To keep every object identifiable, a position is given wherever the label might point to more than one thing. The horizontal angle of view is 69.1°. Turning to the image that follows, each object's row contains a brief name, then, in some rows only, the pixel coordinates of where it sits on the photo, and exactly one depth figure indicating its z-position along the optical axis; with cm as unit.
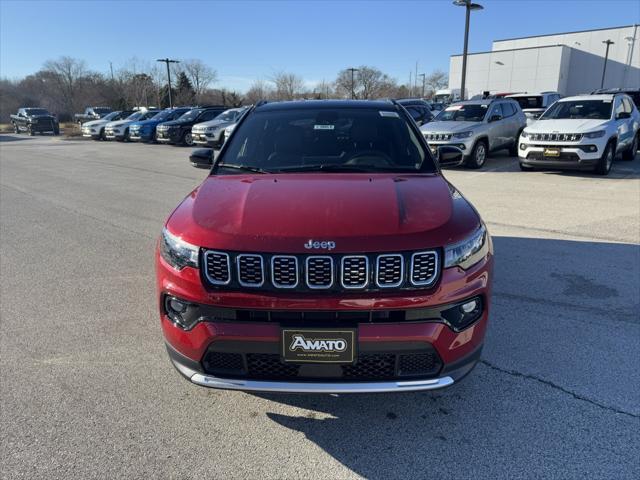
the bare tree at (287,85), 6931
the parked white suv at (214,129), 1986
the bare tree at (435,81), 9932
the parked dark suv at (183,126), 2245
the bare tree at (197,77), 7831
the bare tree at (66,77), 7162
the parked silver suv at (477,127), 1215
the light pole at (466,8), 2058
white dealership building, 5803
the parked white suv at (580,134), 1021
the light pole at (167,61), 4009
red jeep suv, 222
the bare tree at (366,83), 6988
